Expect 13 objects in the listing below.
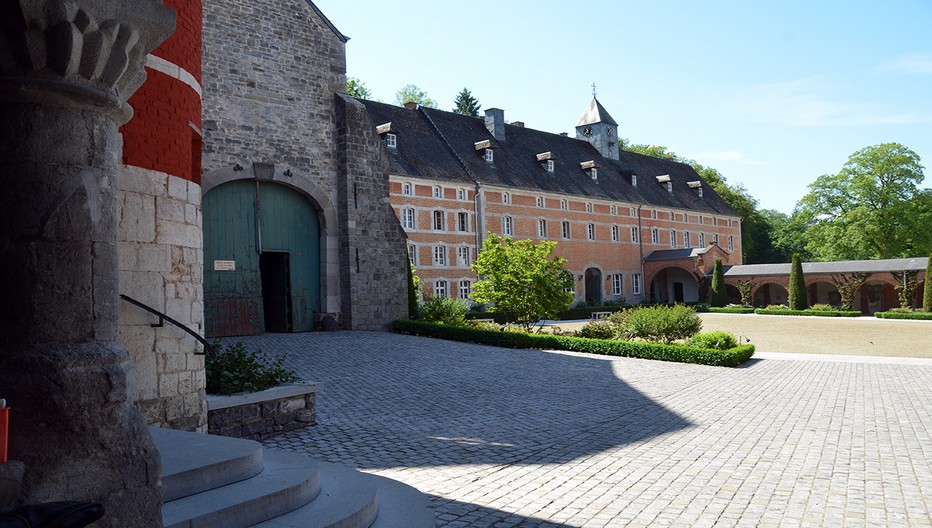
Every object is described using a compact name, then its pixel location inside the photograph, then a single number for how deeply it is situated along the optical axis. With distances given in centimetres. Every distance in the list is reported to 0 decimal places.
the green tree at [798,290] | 3959
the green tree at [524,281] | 2014
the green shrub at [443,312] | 2078
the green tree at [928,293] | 3503
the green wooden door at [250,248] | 1600
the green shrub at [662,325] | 1873
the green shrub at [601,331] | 1988
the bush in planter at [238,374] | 797
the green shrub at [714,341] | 1677
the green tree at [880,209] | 4825
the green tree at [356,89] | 4172
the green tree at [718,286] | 4394
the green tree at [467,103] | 5672
